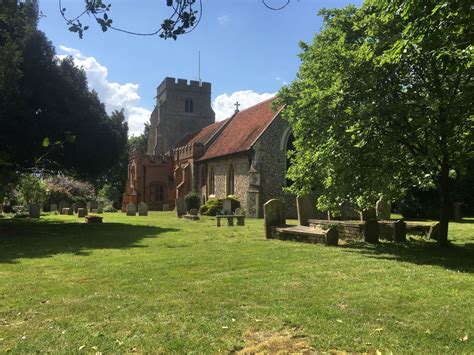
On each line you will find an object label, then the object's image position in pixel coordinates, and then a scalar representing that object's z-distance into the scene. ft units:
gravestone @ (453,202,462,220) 82.02
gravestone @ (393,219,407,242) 43.70
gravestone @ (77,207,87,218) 94.82
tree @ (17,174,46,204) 123.13
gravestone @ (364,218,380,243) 42.24
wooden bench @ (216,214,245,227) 67.62
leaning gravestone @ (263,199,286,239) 47.83
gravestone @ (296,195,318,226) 54.29
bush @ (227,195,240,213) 95.61
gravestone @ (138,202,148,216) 105.19
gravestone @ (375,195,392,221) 50.66
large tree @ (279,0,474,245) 33.58
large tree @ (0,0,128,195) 57.16
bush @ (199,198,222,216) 97.30
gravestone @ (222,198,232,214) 90.82
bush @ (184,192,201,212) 109.54
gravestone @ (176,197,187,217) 93.40
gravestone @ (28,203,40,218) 93.30
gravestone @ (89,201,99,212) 124.57
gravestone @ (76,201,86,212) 116.26
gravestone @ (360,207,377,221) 48.82
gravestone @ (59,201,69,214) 113.58
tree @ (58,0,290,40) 8.88
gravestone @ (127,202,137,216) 105.81
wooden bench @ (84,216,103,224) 75.00
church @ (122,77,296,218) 93.30
